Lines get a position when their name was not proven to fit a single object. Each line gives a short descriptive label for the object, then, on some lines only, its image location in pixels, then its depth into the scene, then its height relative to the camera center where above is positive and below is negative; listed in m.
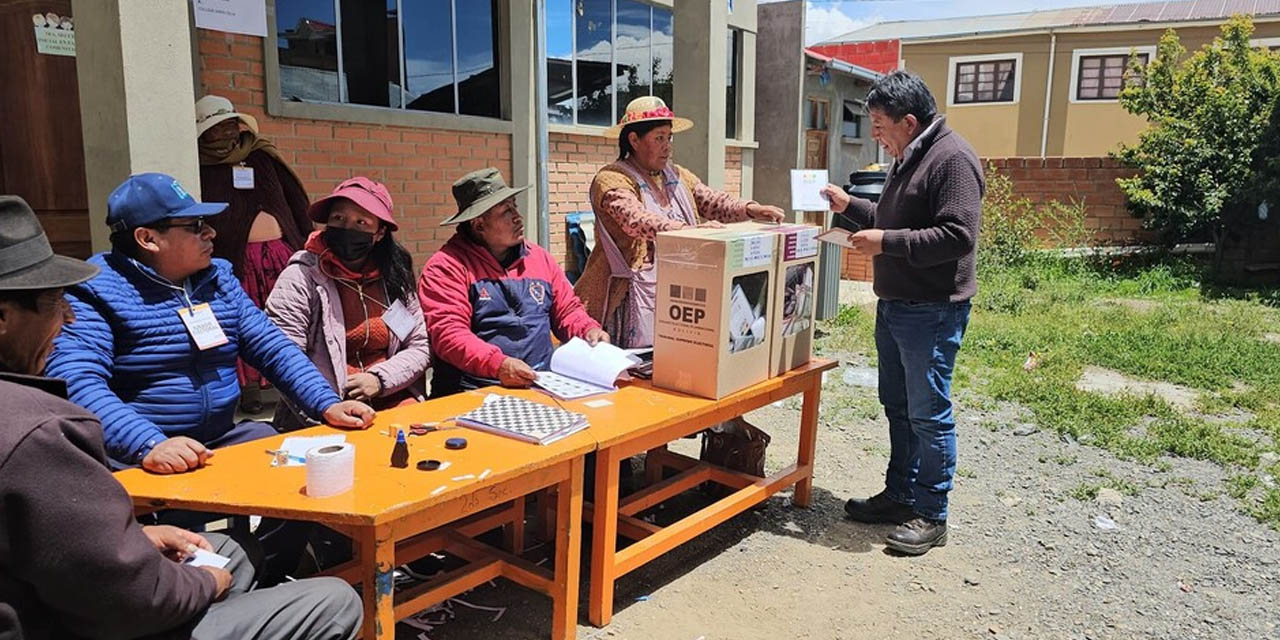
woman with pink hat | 3.14 -0.50
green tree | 11.33 +0.58
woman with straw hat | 3.76 -0.20
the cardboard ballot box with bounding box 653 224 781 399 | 3.06 -0.48
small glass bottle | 2.33 -0.76
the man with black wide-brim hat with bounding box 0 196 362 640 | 1.46 -0.63
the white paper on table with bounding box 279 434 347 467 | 2.34 -0.78
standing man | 3.29 -0.35
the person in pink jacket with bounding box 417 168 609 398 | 3.33 -0.51
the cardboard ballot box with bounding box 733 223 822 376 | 3.40 -0.49
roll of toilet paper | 2.08 -0.73
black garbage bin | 7.80 -0.08
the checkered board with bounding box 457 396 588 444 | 2.62 -0.78
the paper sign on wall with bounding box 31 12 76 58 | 4.39 +0.68
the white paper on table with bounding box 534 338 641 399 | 3.23 -0.75
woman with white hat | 4.36 -0.15
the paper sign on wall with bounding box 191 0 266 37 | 4.62 +0.82
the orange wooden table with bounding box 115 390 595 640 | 2.06 -0.81
